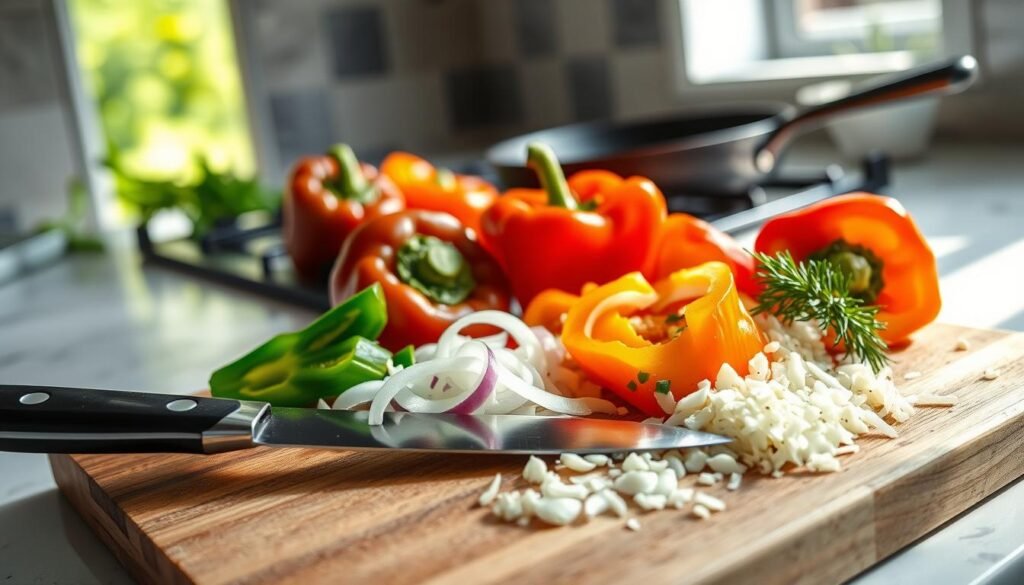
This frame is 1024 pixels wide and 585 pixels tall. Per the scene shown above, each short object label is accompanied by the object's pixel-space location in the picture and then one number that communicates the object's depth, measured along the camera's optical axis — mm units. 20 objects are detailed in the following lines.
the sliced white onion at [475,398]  758
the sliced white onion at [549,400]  768
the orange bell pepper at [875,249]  844
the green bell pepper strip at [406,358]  841
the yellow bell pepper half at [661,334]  753
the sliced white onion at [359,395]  793
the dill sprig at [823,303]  782
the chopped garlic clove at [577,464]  661
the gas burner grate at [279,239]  1333
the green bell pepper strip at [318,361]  821
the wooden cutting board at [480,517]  566
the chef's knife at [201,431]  688
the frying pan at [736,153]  1203
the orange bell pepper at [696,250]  920
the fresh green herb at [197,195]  1752
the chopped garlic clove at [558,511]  600
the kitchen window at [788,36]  2086
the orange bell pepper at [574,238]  1023
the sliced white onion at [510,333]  821
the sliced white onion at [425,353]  862
